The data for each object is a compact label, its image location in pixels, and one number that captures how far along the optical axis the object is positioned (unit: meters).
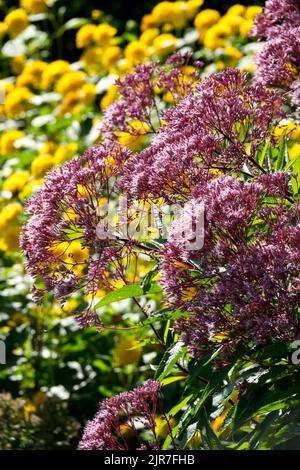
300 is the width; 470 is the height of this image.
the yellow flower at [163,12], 5.51
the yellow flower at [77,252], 3.20
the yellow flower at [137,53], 4.98
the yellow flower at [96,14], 6.76
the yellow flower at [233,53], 4.90
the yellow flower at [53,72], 5.41
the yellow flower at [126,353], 3.81
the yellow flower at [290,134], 2.54
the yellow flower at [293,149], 3.13
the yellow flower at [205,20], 5.33
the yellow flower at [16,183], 4.49
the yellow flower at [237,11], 5.19
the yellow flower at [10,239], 4.18
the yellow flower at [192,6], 5.43
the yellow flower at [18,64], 6.38
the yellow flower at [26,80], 5.62
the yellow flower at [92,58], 5.63
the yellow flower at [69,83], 5.11
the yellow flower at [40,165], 4.32
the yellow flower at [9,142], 5.13
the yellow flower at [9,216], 4.26
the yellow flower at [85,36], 5.61
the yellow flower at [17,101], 5.38
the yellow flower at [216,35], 5.04
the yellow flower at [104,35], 5.51
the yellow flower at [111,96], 4.41
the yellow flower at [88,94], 4.96
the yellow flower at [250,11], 4.84
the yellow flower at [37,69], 5.65
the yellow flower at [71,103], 5.09
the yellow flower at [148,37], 5.22
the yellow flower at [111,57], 5.21
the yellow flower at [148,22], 5.64
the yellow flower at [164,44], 4.91
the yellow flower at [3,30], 6.42
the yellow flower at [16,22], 6.11
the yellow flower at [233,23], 5.02
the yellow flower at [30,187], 4.26
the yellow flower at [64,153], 4.46
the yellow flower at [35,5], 6.09
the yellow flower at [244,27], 4.79
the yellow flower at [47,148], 4.82
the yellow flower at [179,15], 5.50
